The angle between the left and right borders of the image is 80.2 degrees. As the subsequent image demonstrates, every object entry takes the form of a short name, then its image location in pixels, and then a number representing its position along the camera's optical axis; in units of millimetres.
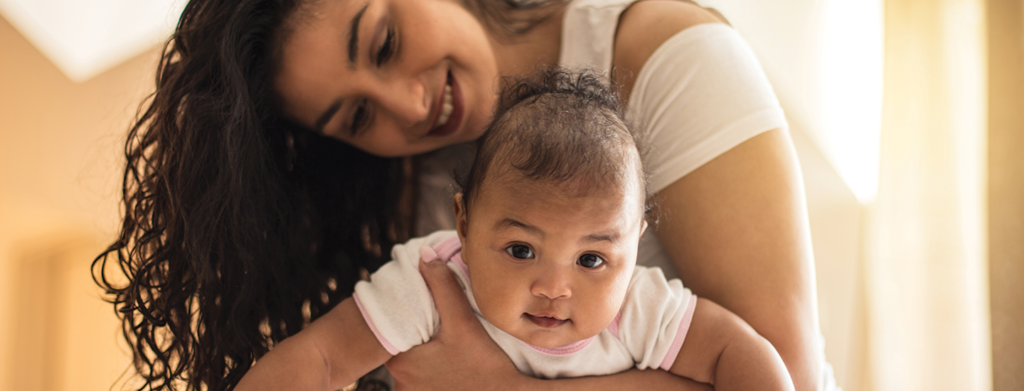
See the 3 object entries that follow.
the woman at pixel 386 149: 933
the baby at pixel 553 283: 741
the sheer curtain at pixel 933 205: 1897
